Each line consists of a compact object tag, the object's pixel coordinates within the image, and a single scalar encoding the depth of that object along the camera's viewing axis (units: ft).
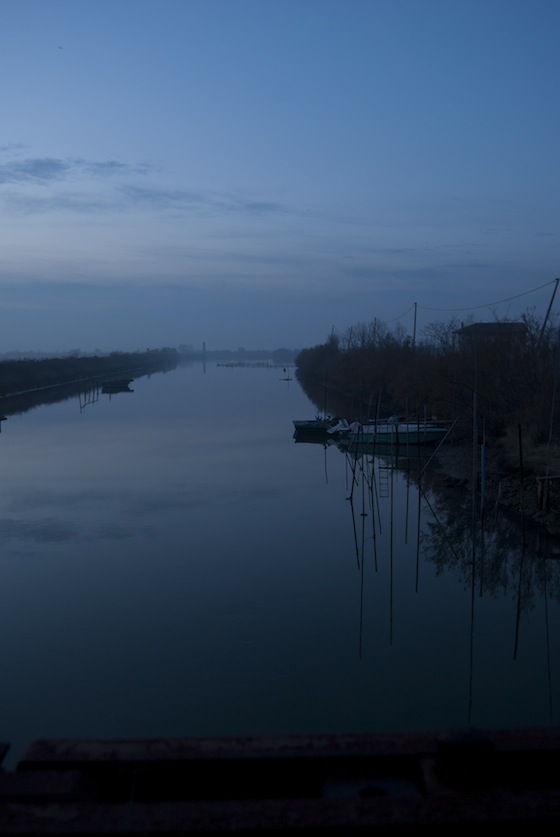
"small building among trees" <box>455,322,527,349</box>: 49.26
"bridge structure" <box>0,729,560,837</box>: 5.40
